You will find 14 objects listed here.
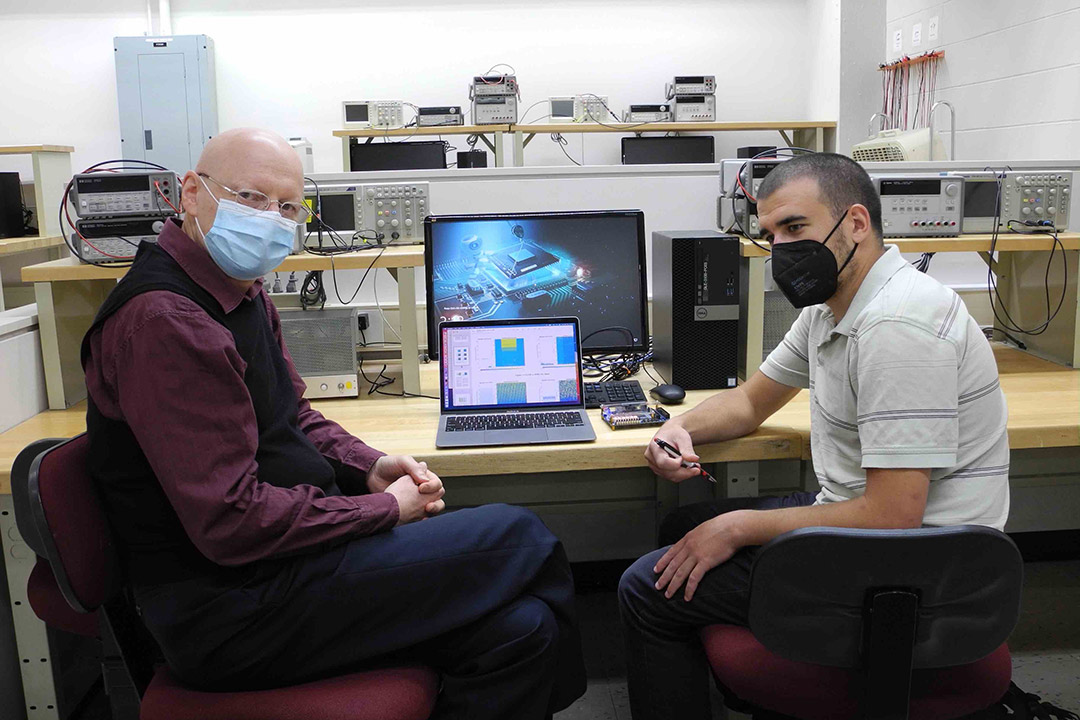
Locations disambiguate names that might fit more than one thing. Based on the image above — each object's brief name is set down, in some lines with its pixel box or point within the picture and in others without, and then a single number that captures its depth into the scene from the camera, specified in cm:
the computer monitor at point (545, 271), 223
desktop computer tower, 210
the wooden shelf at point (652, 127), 588
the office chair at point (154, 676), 124
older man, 123
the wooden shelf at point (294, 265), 206
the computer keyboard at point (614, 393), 206
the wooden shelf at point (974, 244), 224
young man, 132
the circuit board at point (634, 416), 189
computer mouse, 204
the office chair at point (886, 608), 117
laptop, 199
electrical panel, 630
